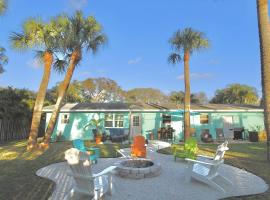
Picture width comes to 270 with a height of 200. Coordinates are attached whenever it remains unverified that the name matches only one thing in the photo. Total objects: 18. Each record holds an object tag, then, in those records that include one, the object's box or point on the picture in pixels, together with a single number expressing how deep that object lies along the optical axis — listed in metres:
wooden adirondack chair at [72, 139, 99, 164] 6.26
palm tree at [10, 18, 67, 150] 9.32
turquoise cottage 15.04
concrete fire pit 4.82
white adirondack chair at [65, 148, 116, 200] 3.11
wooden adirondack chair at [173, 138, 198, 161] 6.37
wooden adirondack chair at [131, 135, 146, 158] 6.88
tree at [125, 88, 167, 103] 38.23
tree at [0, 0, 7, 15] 8.23
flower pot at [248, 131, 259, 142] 13.33
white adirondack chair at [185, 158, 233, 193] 4.10
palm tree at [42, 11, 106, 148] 9.83
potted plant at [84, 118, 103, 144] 12.31
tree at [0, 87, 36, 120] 13.64
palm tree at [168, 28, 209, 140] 11.84
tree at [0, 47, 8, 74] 12.11
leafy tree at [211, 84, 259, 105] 28.20
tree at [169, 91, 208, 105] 25.51
